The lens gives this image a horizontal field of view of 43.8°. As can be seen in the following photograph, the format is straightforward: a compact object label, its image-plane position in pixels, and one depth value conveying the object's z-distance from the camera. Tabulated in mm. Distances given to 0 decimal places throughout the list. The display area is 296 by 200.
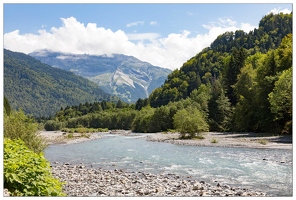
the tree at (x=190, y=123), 55156
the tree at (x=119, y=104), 175288
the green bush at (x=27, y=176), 10343
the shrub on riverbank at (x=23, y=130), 20969
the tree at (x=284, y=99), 44875
